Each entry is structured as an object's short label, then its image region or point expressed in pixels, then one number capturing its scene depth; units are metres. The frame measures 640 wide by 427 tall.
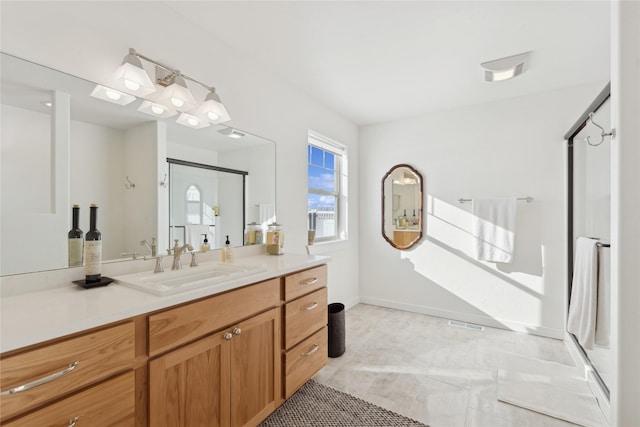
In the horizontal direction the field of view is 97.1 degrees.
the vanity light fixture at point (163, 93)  1.40
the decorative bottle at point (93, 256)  1.24
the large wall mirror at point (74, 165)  1.14
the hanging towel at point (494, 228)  2.86
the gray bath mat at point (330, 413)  1.62
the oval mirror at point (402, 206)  3.44
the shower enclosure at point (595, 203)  1.72
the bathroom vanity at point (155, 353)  0.79
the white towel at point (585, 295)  1.73
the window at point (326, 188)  3.18
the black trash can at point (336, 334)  2.36
